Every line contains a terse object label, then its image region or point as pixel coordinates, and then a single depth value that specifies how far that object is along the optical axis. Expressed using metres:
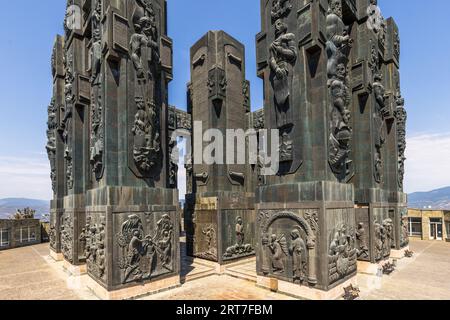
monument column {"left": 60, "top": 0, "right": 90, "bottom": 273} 15.01
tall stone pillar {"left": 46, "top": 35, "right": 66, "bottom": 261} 18.73
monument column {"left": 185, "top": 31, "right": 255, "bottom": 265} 16.12
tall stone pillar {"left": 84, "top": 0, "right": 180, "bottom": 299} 10.11
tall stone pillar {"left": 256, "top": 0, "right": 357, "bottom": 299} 9.76
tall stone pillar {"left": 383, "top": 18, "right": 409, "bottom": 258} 17.77
